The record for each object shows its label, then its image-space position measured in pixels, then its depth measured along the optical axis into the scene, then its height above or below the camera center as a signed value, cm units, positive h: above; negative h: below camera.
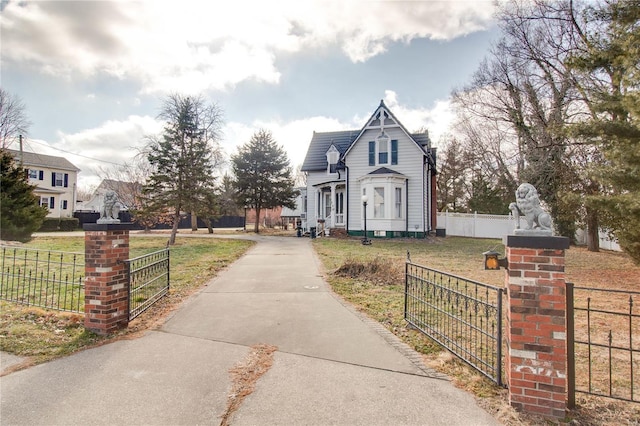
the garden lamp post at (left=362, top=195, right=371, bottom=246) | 1688 -41
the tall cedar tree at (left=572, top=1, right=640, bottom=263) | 647 +245
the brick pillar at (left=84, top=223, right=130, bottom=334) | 443 -79
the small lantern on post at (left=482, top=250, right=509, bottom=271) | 299 -33
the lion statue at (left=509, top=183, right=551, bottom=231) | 290 +17
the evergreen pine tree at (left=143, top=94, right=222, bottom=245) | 1723 +308
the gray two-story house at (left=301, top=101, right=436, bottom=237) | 1936 +268
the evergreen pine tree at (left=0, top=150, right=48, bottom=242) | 1288 +63
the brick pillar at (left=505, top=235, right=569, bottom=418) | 277 -86
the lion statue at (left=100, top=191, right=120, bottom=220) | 471 +21
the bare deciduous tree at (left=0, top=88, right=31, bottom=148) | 2298 +767
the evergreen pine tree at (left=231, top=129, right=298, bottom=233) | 2838 +412
